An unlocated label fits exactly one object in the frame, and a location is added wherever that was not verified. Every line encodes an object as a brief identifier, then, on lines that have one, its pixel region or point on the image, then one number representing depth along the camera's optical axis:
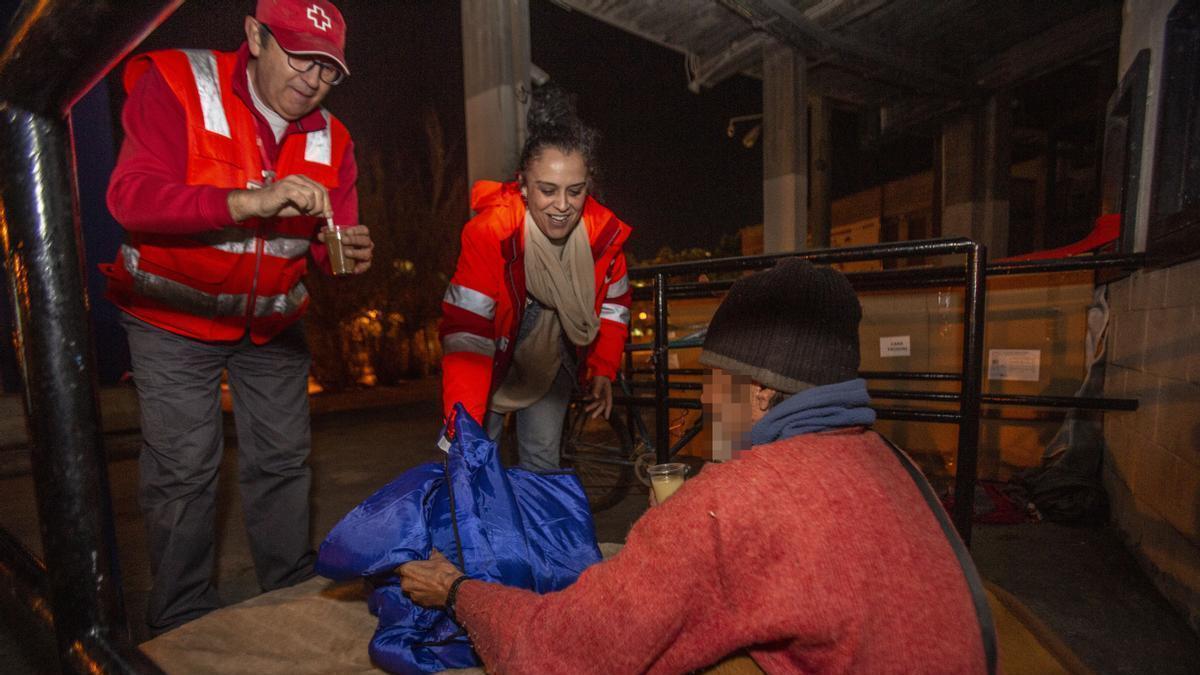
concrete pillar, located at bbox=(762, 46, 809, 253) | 8.13
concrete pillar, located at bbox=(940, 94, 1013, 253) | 8.98
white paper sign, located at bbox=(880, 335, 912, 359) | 4.26
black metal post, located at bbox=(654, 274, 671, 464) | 2.81
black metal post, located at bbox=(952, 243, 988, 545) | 2.08
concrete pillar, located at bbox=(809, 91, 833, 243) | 9.77
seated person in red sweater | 0.91
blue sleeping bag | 1.56
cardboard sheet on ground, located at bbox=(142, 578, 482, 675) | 1.64
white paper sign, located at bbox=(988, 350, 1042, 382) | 3.90
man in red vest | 1.75
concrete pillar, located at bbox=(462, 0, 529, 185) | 6.17
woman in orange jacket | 2.36
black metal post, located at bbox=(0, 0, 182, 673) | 0.72
